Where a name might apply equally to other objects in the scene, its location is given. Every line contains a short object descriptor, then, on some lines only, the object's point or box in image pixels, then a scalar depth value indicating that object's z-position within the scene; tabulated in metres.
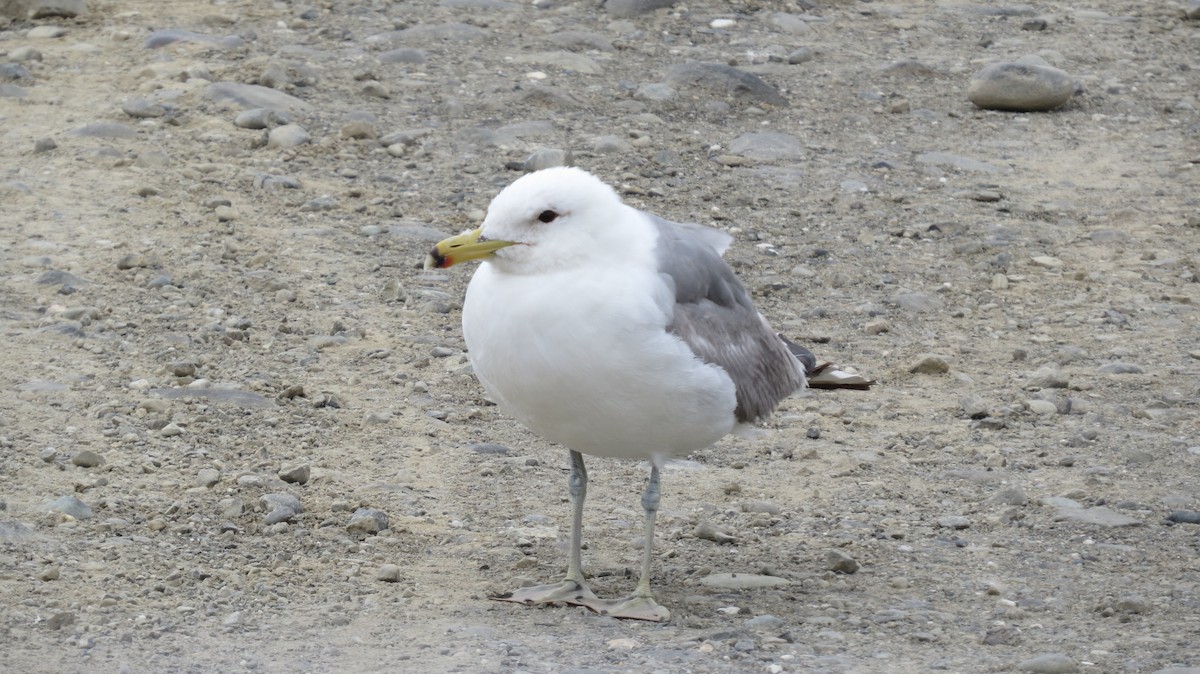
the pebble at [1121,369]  14.93
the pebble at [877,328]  15.98
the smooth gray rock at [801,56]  23.22
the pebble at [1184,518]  11.78
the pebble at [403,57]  22.23
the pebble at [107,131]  18.72
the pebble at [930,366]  15.01
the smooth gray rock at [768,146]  20.11
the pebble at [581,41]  23.05
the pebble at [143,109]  19.42
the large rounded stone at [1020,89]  21.70
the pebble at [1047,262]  17.41
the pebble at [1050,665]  9.19
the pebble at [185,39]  21.78
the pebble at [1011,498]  12.23
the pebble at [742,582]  10.85
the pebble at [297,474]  12.02
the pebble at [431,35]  22.87
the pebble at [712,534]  11.70
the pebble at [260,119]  19.47
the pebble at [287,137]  19.12
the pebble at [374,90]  20.98
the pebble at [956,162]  19.94
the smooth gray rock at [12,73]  20.42
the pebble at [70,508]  10.93
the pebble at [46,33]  22.09
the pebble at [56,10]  22.75
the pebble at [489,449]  13.09
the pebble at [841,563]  11.02
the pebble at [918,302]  16.52
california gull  9.54
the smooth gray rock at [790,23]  24.45
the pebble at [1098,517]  11.75
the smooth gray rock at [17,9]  22.59
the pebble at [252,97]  19.95
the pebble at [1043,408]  14.12
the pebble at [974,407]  14.07
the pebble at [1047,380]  14.63
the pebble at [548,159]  18.61
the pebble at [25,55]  21.03
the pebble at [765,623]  10.00
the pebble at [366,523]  11.37
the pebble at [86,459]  11.73
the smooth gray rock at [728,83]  21.62
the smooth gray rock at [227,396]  13.27
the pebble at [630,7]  24.33
